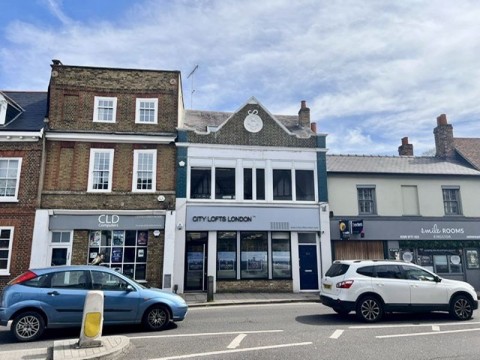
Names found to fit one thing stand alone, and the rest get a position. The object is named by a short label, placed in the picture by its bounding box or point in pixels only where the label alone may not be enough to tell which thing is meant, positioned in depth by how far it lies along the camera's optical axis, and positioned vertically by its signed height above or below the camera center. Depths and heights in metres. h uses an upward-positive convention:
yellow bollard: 6.55 -1.37
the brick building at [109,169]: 15.67 +3.64
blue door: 16.83 -0.93
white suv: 9.66 -1.22
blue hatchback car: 7.79 -1.23
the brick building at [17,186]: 14.97 +2.72
